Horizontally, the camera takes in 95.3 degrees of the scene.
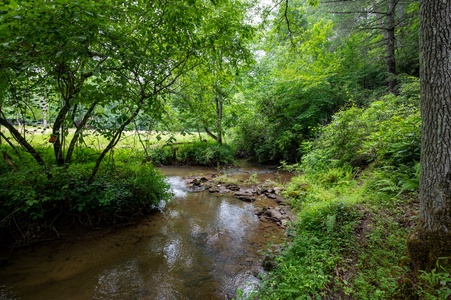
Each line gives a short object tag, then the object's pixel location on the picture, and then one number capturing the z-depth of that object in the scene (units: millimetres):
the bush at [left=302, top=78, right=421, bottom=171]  4684
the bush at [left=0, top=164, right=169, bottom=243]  4195
